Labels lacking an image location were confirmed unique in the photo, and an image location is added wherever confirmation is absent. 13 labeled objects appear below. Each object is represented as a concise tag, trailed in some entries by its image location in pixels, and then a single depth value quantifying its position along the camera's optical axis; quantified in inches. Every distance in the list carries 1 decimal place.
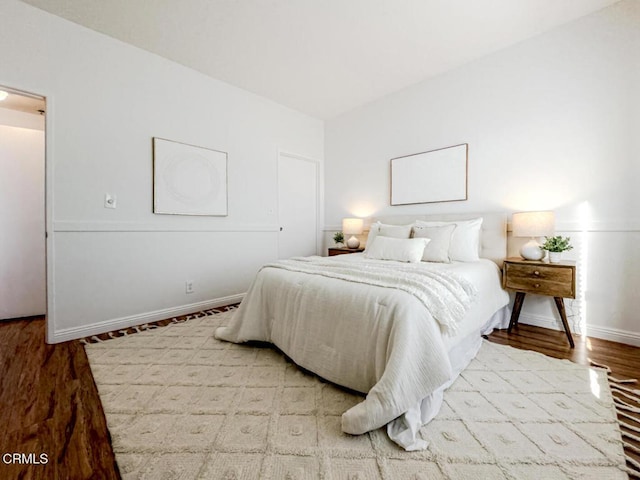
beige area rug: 44.2
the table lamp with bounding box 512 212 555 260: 97.0
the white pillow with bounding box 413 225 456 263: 107.1
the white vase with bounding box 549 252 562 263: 95.6
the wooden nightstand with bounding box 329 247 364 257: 160.6
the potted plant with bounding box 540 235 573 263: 94.5
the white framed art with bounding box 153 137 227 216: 117.6
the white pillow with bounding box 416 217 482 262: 108.3
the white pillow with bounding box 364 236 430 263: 104.8
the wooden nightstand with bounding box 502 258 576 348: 89.4
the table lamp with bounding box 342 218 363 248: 161.2
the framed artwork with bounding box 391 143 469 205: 129.1
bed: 51.0
